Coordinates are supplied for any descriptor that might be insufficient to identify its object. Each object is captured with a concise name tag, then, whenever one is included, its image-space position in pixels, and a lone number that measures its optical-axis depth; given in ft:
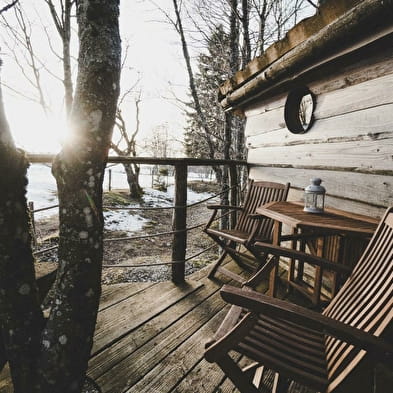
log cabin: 6.23
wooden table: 5.47
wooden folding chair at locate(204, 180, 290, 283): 7.99
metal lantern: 6.79
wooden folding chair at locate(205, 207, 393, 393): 2.86
